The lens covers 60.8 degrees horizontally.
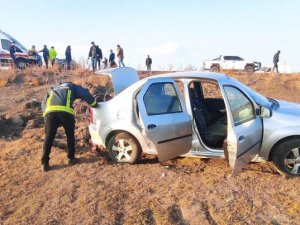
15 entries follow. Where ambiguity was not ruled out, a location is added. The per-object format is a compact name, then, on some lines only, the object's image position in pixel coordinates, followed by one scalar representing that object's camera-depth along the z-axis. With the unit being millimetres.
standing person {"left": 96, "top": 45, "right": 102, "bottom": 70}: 12801
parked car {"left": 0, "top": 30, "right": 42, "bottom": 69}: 13806
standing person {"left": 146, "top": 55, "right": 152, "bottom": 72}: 14787
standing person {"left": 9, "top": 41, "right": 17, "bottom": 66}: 13257
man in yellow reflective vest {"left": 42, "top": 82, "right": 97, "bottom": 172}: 4376
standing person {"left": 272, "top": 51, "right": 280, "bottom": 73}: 15312
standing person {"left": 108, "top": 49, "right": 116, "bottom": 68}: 13468
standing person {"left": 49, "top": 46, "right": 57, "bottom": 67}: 13616
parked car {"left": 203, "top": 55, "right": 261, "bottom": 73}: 17426
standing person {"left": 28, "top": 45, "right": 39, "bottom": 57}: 14179
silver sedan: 3809
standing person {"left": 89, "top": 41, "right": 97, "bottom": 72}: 12589
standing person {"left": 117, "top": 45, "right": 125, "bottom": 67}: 12851
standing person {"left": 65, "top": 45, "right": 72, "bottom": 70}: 13641
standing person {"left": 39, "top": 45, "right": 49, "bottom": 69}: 13603
